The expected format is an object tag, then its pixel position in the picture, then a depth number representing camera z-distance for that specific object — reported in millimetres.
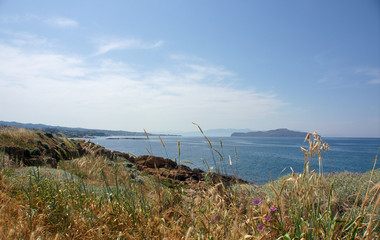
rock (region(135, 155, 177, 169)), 14441
